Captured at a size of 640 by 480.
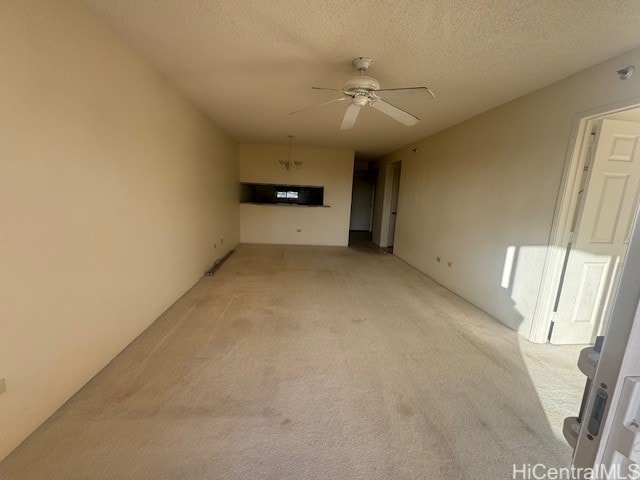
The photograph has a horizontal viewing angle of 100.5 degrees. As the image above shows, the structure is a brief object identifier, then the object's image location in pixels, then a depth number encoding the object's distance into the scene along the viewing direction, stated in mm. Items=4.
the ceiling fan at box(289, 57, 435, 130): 2006
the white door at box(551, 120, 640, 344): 2211
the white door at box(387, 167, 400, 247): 6684
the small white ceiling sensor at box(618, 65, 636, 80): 1818
